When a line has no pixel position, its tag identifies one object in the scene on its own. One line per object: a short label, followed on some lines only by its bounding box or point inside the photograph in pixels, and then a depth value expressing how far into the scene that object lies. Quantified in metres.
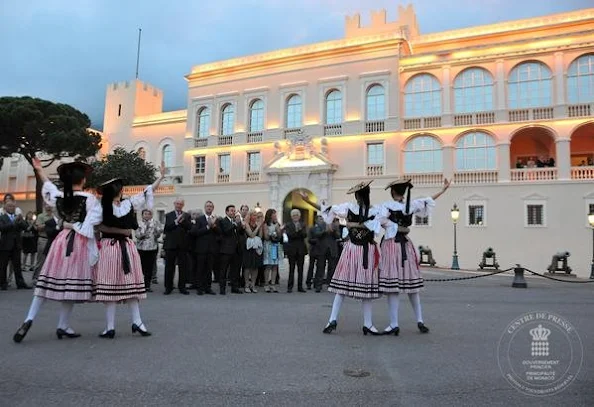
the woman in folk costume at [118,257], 5.67
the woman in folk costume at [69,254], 5.53
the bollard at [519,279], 13.48
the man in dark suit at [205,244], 10.66
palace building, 25.17
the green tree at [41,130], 34.34
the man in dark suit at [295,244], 11.76
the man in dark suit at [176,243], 10.64
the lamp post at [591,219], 18.11
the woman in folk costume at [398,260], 6.29
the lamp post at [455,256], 21.76
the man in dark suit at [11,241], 10.60
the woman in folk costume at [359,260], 6.20
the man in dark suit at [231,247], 10.80
